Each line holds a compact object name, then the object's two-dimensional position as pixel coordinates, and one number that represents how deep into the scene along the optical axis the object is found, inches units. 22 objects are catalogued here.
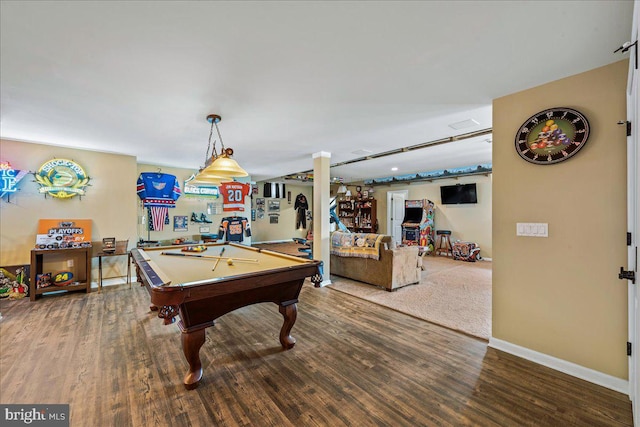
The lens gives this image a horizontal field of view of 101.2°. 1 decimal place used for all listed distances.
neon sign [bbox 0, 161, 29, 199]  154.6
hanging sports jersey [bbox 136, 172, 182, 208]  217.2
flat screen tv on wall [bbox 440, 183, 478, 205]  296.8
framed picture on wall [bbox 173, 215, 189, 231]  267.6
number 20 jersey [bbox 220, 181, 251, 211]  272.8
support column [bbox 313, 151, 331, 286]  194.9
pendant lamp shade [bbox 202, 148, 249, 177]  106.7
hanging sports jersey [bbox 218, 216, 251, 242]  261.3
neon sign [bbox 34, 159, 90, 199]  168.4
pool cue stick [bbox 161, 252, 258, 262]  114.3
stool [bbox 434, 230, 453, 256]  317.8
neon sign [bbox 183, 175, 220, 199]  267.6
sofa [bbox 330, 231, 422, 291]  179.3
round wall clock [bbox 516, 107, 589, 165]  85.7
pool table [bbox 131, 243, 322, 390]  74.0
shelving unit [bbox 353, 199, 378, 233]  391.2
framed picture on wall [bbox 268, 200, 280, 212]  417.4
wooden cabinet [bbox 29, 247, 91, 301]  158.7
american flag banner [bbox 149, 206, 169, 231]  233.6
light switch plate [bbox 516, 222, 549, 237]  92.7
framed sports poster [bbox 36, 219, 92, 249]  164.7
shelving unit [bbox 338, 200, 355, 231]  412.8
